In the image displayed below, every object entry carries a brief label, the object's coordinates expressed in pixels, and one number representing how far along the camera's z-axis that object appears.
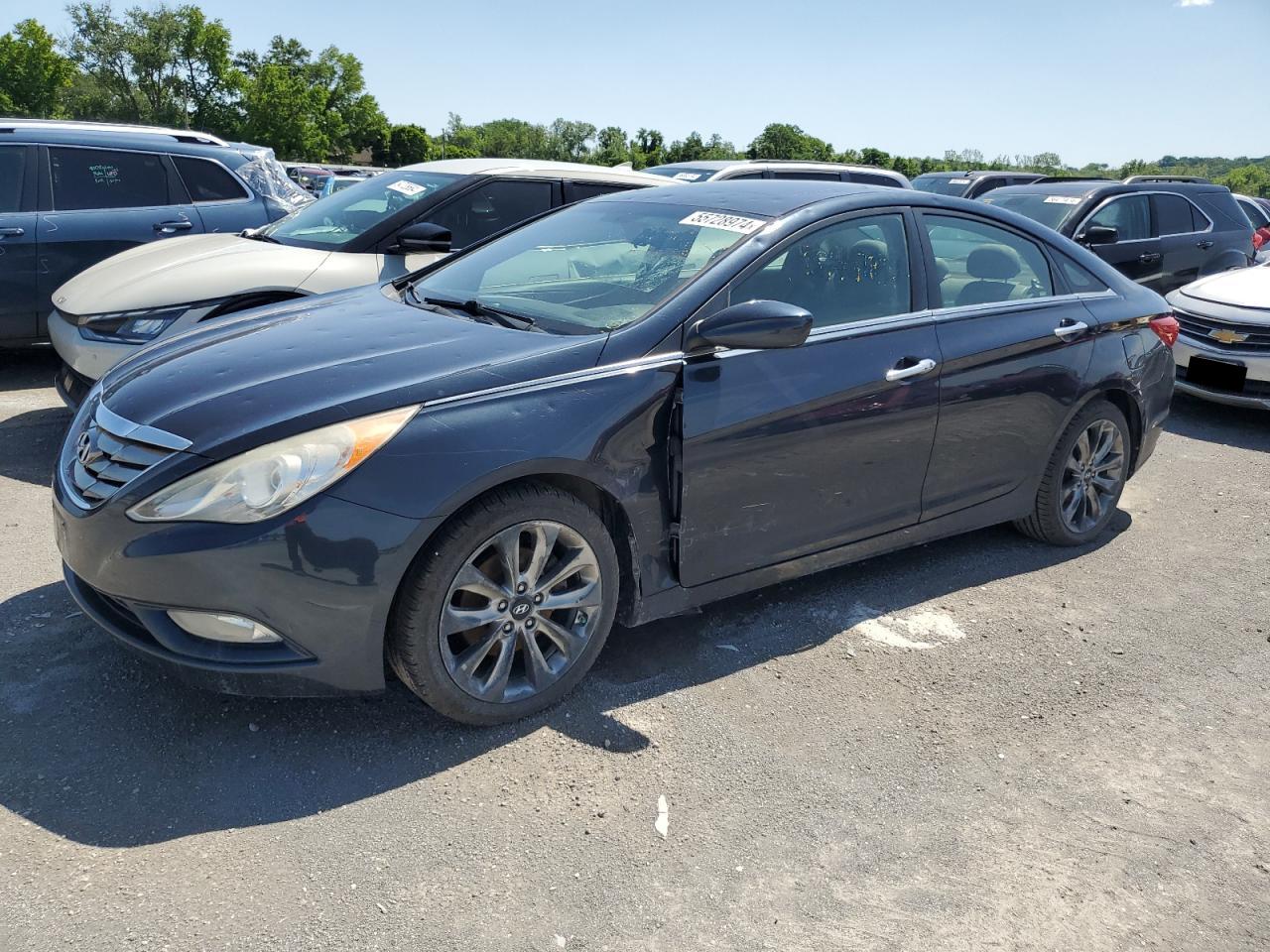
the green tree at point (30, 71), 66.75
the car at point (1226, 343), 7.50
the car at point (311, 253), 5.57
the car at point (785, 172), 10.62
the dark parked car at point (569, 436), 2.79
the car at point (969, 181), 16.29
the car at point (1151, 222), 9.91
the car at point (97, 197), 7.11
